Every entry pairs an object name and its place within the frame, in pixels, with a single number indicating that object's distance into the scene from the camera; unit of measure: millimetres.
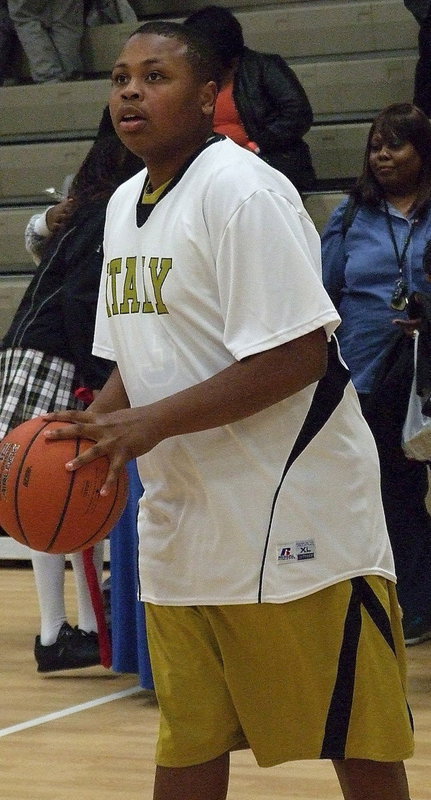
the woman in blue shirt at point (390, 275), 7859
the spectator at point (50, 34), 13433
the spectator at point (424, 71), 10356
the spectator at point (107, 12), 13985
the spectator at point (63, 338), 7341
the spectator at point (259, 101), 10197
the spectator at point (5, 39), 13751
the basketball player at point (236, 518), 3722
